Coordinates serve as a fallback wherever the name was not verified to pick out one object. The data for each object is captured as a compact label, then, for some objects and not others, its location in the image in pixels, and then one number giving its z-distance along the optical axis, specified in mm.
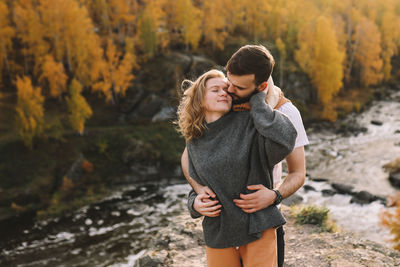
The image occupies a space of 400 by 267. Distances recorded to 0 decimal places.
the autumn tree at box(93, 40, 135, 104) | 28534
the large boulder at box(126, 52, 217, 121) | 28703
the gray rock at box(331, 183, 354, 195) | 17122
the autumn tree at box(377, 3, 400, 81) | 41781
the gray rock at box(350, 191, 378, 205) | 15895
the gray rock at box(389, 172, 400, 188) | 17311
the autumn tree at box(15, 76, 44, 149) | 21312
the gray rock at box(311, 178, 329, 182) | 19119
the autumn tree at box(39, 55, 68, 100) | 26609
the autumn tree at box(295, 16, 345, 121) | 33375
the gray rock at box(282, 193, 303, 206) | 15430
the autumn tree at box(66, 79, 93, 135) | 23188
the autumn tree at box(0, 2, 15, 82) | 29453
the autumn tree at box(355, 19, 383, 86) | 39750
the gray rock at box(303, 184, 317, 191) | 18031
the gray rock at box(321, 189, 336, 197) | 17206
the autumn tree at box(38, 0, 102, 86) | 29000
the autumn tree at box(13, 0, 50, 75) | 29369
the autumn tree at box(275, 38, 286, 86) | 34709
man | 2447
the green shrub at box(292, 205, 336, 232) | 6753
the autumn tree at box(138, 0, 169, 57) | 32281
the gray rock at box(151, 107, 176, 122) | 28156
